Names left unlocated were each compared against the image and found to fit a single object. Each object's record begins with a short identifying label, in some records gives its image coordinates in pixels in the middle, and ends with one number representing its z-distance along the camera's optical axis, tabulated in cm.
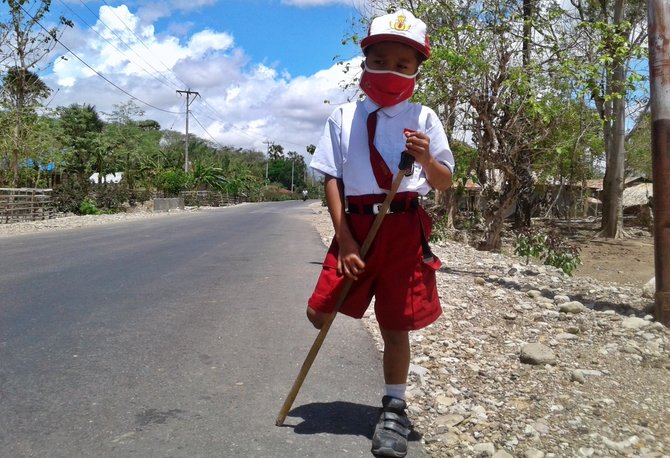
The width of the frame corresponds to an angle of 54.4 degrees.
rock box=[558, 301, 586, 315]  574
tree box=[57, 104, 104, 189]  3708
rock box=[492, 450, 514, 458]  294
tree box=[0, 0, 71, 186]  2616
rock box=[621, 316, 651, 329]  509
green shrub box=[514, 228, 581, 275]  911
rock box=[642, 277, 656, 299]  675
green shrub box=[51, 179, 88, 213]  2873
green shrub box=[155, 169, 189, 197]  4556
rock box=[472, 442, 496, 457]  298
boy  288
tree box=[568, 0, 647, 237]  822
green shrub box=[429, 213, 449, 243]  1124
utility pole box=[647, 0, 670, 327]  520
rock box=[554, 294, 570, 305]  627
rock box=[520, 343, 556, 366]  420
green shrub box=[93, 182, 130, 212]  3278
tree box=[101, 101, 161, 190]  4075
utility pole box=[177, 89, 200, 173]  5560
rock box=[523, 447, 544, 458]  291
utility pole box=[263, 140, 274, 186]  9762
